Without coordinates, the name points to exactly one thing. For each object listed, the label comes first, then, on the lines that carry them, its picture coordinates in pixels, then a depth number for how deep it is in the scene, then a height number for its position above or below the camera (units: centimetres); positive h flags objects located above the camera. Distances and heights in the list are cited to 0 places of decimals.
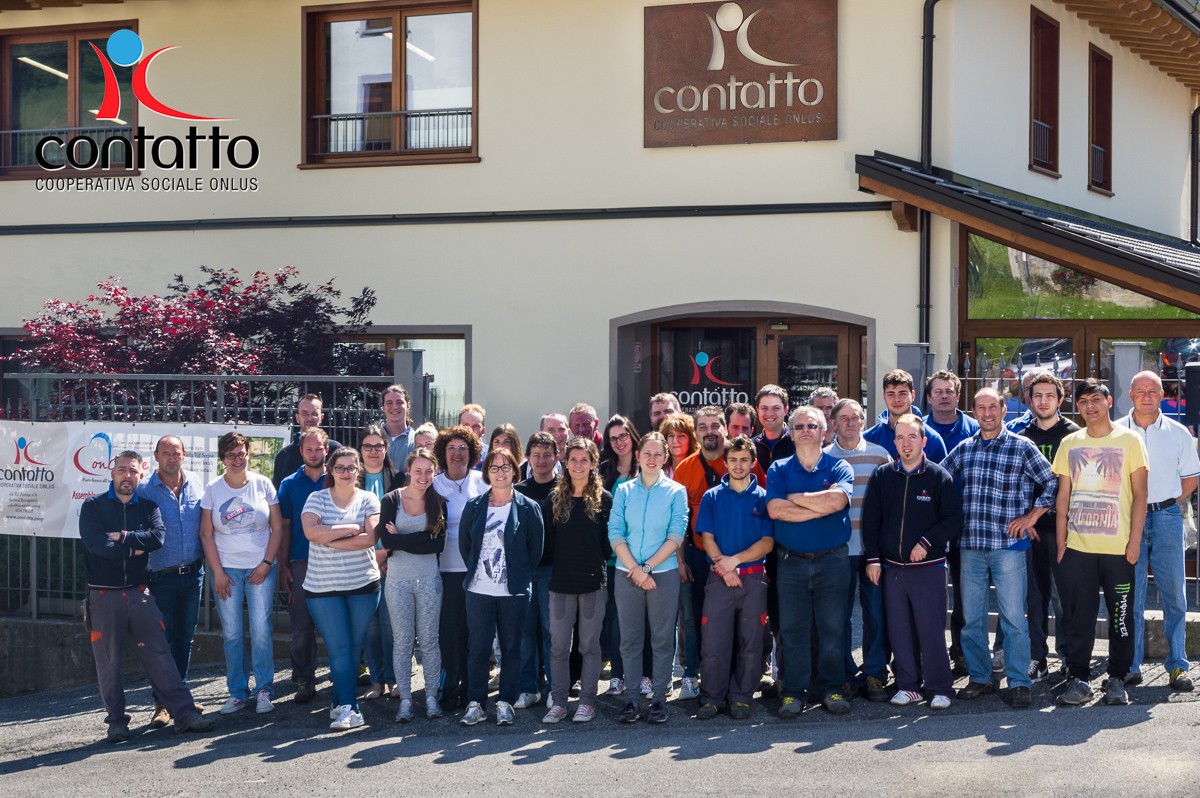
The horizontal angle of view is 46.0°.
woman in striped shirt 841 -103
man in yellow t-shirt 806 -72
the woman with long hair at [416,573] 839 -105
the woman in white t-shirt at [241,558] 891 -101
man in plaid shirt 812 -70
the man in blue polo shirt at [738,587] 811 -108
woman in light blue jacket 812 -87
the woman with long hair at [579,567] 823 -98
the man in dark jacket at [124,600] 849 -122
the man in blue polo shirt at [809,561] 806 -94
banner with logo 1045 -48
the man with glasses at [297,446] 949 -31
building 1300 +221
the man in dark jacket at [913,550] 806 -88
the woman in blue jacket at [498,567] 831 -99
